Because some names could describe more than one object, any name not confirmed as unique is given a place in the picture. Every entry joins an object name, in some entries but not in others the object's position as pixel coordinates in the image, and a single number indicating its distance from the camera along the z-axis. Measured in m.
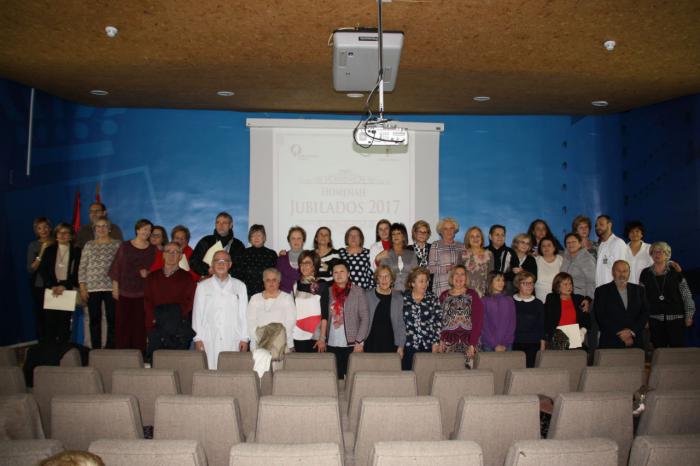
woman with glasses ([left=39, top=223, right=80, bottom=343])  6.56
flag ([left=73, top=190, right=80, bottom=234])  8.34
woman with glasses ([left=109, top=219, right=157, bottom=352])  6.30
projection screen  8.60
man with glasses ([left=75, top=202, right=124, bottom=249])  7.14
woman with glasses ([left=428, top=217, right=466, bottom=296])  6.16
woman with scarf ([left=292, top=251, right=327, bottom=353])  5.57
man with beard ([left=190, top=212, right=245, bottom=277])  6.52
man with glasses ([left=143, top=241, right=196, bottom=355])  5.48
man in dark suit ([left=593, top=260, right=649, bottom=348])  5.84
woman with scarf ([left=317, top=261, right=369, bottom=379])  5.37
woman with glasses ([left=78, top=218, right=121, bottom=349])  6.46
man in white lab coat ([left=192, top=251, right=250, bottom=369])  5.41
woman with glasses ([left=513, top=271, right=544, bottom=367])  5.58
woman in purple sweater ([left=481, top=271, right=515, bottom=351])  5.46
